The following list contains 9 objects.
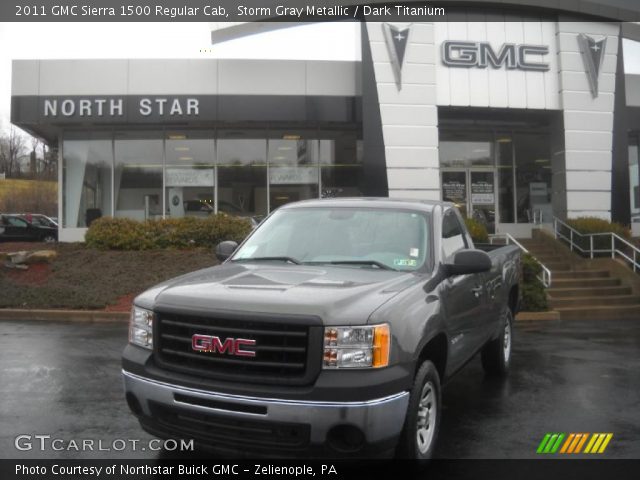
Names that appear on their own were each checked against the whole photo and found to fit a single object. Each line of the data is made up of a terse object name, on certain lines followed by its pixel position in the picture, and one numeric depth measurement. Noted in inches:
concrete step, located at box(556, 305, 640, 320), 486.0
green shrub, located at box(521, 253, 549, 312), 468.4
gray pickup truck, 128.0
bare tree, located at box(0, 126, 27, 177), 2751.0
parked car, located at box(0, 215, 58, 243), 1011.9
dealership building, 649.6
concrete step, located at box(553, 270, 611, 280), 572.1
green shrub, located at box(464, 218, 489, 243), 550.6
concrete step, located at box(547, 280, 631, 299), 528.1
